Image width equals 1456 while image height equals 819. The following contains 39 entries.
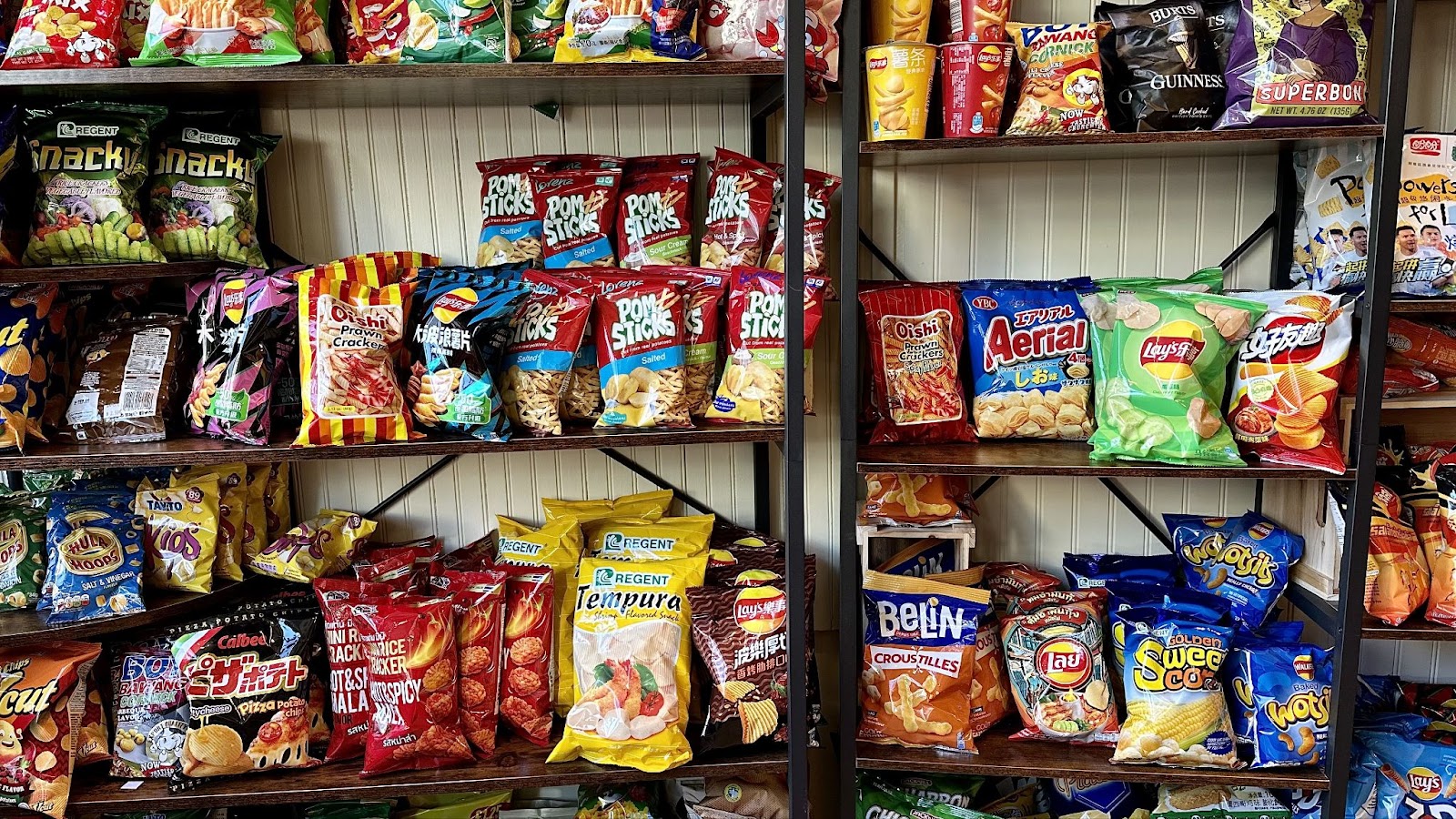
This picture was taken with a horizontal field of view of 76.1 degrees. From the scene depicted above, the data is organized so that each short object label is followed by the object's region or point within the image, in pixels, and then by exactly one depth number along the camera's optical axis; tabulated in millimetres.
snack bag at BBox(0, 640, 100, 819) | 1769
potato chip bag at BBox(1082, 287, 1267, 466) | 1797
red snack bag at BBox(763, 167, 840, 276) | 1921
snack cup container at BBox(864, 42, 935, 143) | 1742
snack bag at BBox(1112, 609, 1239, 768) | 1882
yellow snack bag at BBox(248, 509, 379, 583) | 1957
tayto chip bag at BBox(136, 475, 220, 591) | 1887
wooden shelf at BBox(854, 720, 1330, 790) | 1887
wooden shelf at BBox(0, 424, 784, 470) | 1711
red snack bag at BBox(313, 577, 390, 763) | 1838
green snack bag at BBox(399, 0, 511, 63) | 1690
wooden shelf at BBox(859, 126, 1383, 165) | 1715
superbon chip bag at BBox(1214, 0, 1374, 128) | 1703
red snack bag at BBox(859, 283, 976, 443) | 1959
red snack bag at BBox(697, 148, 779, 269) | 1927
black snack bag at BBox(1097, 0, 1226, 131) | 1786
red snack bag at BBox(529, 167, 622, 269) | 1979
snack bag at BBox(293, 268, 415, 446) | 1716
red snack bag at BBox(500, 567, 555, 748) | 1895
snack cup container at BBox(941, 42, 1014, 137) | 1773
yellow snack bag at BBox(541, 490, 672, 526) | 2111
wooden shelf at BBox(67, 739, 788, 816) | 1816
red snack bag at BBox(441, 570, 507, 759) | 1874
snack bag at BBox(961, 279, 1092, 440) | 1974
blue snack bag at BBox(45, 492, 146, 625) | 1822
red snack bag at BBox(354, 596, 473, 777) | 1819
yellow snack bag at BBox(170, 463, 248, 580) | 1943
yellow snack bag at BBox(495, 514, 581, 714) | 1951
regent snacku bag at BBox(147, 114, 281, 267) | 1841
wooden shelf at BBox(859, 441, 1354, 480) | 1782
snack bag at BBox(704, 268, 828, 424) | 1817
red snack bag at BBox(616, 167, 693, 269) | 1993
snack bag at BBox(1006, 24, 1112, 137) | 1779
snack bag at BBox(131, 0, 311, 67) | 1617
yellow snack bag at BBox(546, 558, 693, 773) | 1843
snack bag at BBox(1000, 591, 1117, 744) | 1944
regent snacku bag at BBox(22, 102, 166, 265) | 1759
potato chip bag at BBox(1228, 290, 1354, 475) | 1761
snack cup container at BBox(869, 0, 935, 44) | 1830
